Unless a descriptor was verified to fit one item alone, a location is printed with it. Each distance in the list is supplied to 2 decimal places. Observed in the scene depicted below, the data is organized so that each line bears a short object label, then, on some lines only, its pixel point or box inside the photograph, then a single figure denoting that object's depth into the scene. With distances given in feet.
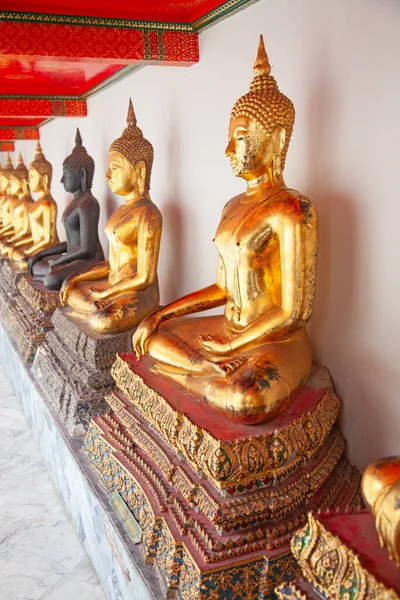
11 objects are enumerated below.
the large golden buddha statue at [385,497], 3.48
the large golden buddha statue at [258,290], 6.33
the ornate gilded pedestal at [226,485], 5.52
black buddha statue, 13.61
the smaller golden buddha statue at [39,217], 16.74
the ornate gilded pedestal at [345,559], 3.49
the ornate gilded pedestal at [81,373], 9.55
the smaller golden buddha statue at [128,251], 10.05
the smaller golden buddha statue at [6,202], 22.35
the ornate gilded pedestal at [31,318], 13.12
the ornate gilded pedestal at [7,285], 16.58
